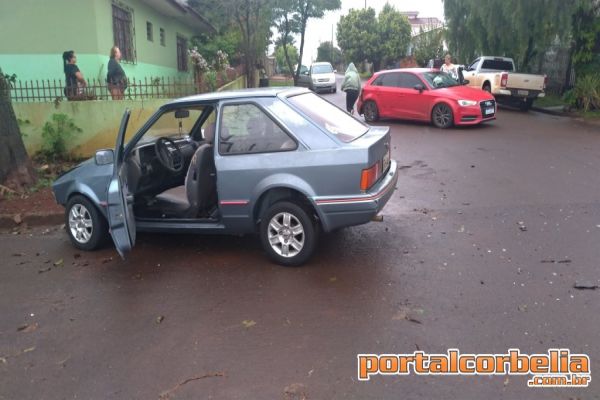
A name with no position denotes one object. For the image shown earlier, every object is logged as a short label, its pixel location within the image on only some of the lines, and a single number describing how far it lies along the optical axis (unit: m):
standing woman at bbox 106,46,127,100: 11.49
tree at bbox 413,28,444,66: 39.21
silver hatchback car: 4.86
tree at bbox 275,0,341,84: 26.53
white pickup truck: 17.64
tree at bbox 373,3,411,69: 54.00
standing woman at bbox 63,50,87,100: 11.02
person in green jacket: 14.75
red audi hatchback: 13.29
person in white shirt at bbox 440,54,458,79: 17.05
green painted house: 13.13
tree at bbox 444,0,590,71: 16.67
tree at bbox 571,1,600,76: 16.70
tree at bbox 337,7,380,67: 54.97
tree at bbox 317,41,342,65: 85.75
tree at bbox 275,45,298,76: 62.64
